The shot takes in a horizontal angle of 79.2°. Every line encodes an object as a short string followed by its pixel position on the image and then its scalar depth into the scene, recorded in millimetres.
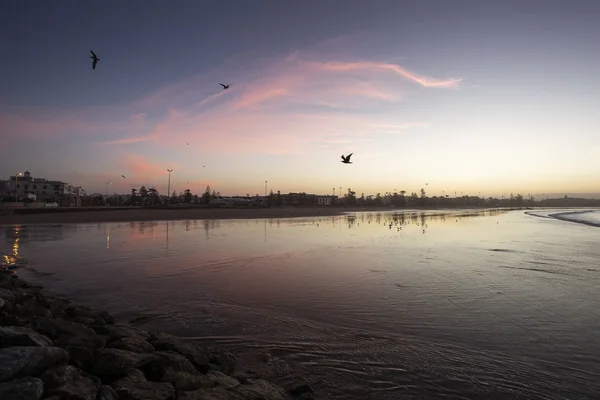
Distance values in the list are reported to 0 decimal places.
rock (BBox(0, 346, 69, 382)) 4160
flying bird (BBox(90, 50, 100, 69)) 17039
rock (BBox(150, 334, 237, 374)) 6105
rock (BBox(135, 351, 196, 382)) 5316
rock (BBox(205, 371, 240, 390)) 5225
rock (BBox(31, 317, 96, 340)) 6086
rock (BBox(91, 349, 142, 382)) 4992
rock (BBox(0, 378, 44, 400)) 3797
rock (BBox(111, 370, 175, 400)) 4465
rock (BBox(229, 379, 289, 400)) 5047
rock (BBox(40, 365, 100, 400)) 4125
